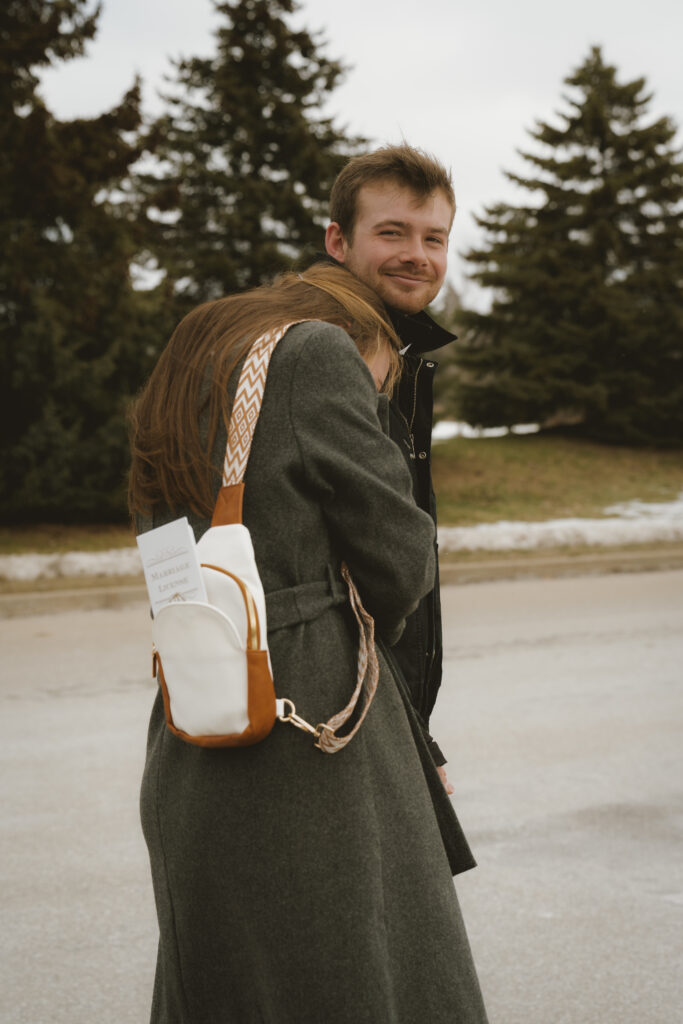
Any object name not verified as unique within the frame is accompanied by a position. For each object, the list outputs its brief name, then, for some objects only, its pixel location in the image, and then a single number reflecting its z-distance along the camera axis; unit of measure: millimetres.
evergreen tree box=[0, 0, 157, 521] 14102
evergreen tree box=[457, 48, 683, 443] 25031
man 2061
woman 1627
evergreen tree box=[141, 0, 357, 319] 19531
